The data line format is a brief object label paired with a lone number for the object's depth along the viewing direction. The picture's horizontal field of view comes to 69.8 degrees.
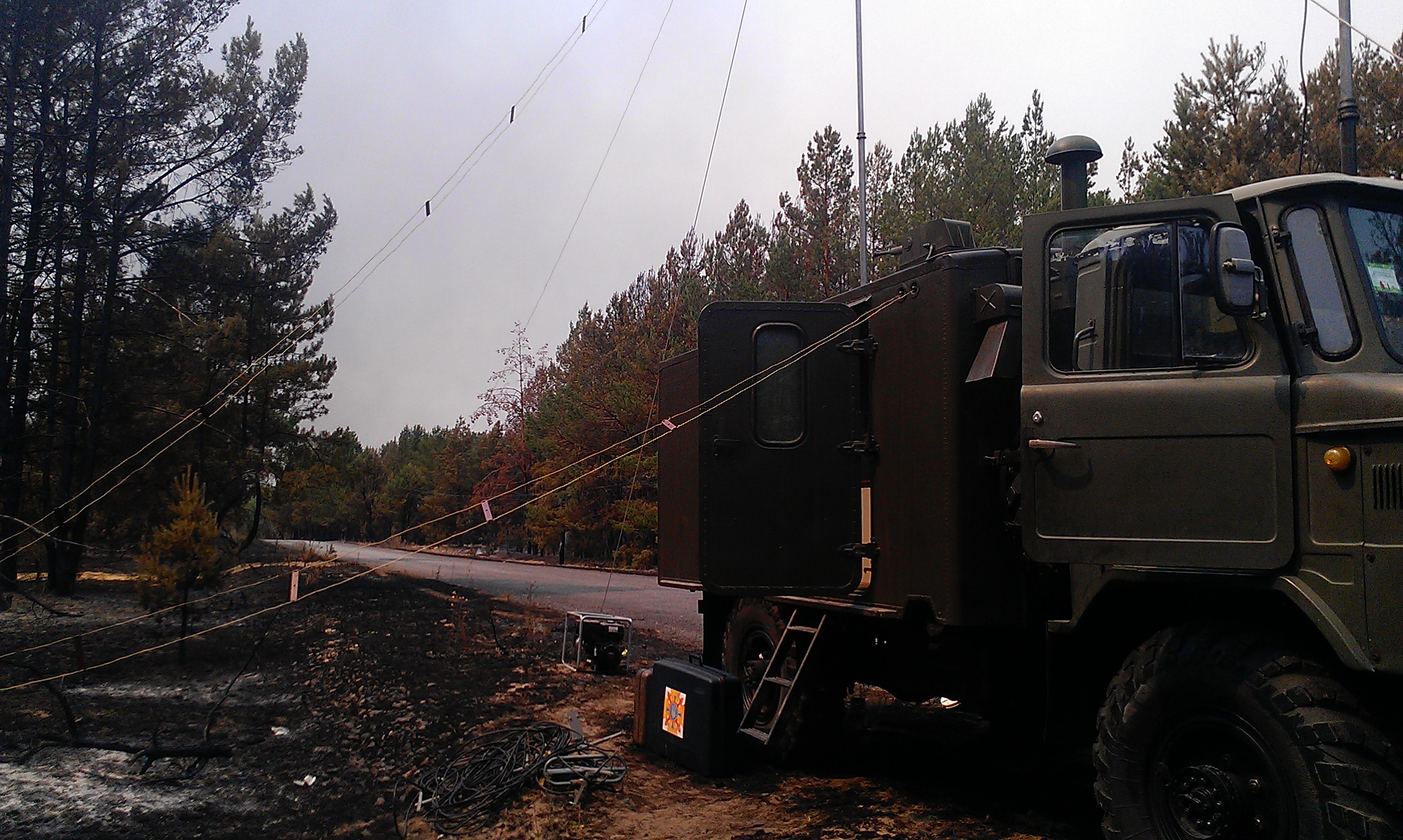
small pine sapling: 14.29
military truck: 3.85
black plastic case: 7.21
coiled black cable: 6.56
